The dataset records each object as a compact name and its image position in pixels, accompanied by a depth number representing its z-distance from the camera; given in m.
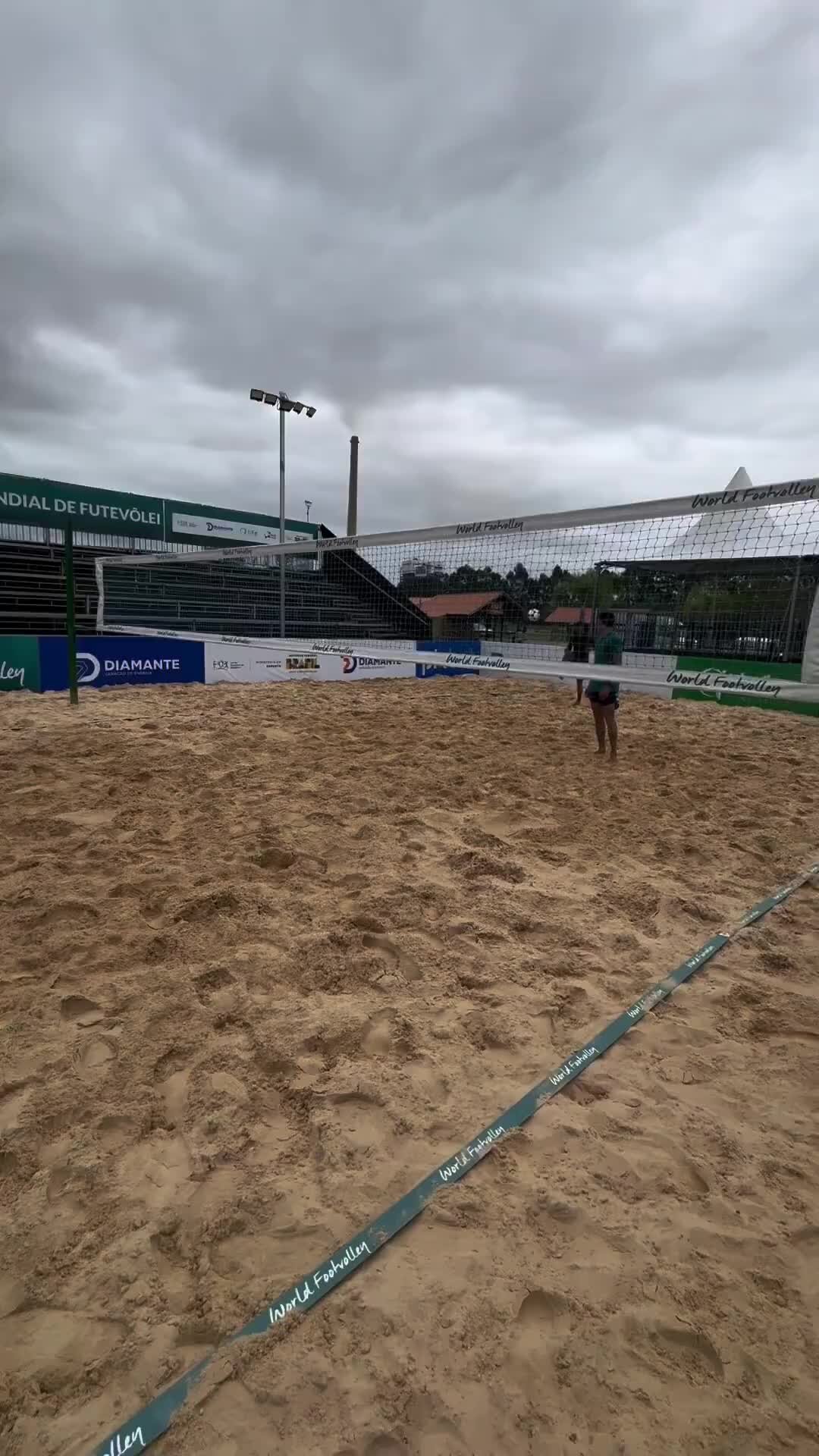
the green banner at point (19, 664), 9.48
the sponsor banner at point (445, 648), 13.28
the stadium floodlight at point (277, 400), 12.41
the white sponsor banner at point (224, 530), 15.06
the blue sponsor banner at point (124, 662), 9.80
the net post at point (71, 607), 7.30
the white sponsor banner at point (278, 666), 11.48
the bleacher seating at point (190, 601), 12.76
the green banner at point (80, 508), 12.90
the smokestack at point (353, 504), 29.02
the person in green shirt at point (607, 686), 6.16
